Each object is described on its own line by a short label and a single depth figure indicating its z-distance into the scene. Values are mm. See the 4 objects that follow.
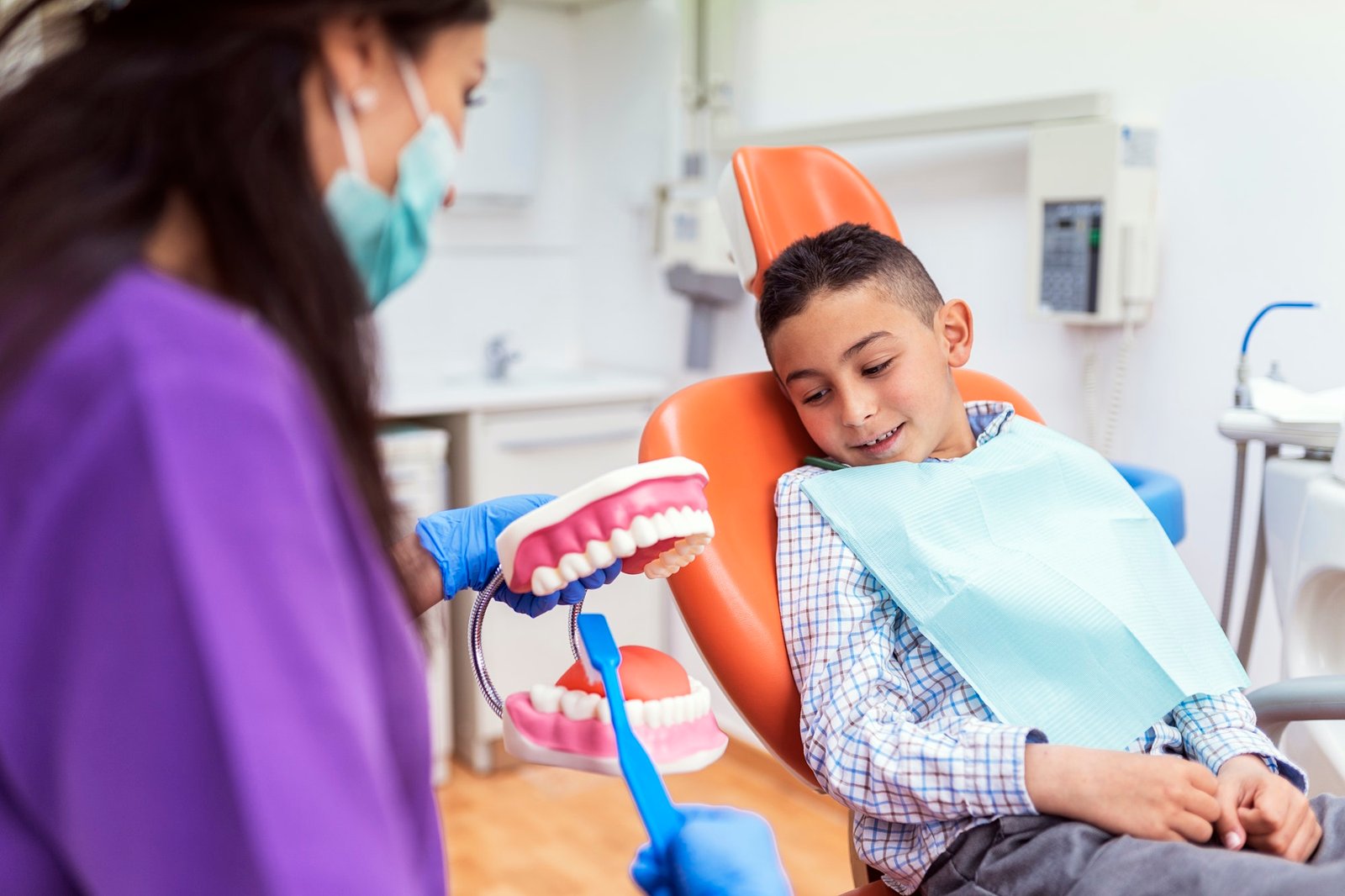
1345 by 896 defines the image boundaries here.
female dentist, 521
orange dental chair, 1251
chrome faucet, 3117
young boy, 1040
